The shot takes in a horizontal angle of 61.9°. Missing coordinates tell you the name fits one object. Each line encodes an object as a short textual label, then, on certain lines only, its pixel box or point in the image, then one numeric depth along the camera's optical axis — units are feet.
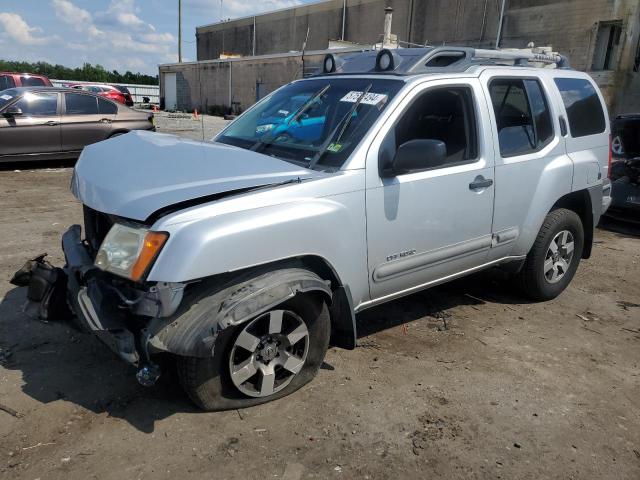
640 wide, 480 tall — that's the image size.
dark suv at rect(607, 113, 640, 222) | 24.29
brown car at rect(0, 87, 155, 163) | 32.35
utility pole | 143.84
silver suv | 8.59
